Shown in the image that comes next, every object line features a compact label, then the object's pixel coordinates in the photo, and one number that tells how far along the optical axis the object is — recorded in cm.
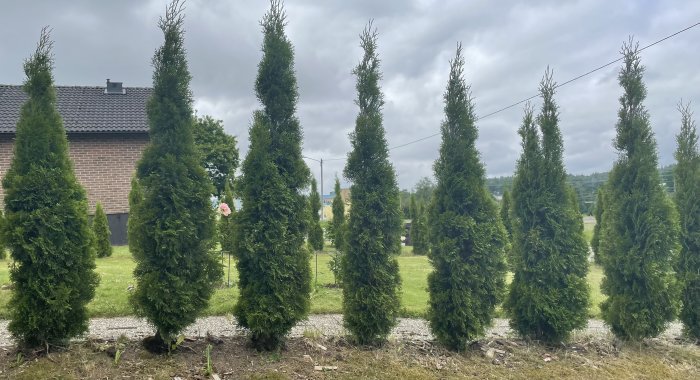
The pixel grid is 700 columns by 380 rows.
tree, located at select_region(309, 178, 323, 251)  1580
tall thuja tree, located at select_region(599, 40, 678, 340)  569
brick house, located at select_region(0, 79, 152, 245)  1434
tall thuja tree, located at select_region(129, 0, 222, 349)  452
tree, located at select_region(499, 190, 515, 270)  1616
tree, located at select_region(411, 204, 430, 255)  1800
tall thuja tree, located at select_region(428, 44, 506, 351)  512
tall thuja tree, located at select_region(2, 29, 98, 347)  434
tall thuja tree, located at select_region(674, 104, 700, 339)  623
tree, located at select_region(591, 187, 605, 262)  1623
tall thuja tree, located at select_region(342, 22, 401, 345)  506
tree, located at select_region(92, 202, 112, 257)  1144
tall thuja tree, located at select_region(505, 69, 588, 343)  542
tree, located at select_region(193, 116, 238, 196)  2597
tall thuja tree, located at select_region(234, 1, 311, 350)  476
